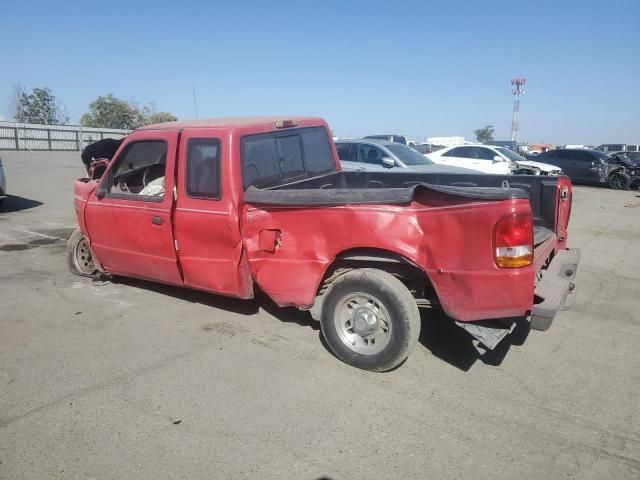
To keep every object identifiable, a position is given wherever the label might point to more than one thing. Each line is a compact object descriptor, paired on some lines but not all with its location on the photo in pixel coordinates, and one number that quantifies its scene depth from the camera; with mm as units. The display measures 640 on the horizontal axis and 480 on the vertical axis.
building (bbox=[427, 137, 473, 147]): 44881
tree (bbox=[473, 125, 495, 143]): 89162
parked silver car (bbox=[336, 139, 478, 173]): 11406
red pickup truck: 3111
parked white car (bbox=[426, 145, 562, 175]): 17177
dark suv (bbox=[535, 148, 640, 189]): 19219
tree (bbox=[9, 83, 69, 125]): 61000
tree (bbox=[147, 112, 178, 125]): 54900
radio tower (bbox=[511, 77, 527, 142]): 76531
